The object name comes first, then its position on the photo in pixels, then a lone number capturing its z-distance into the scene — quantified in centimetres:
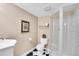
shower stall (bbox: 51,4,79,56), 159
